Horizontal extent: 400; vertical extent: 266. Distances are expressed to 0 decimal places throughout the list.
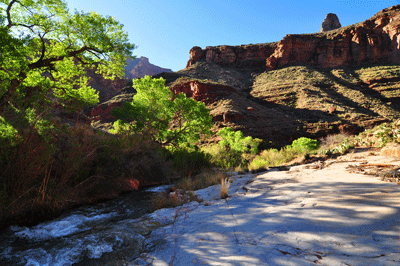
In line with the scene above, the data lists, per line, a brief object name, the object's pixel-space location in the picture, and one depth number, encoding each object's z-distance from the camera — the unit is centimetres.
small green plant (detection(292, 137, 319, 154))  1426
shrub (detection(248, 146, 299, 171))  905
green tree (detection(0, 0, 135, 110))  606
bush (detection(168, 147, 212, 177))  1080
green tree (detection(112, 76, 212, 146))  1352
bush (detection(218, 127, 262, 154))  1957
